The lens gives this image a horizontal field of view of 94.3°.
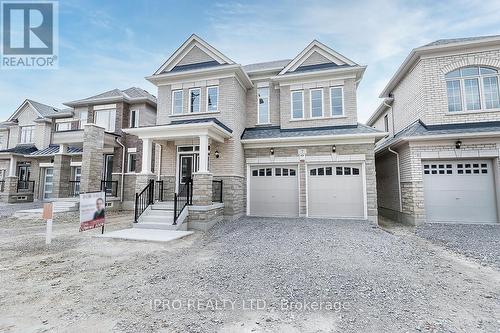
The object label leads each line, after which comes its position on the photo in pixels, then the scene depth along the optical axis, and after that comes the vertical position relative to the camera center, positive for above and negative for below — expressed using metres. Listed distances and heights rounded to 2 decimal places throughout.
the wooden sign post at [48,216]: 6.59 -0.90
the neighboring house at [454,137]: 9.12 +1.82
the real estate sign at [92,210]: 6.93 -0.80
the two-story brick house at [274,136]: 10.13 +2.08
